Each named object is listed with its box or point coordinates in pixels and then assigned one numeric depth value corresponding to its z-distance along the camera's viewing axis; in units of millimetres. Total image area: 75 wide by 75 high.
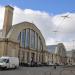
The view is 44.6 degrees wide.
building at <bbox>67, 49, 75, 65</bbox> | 56342
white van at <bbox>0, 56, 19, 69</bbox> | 15194
